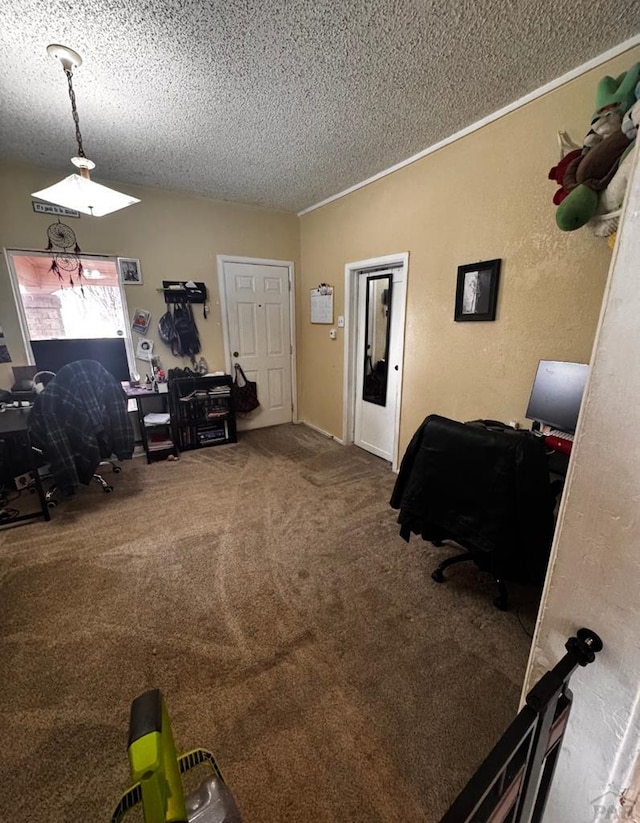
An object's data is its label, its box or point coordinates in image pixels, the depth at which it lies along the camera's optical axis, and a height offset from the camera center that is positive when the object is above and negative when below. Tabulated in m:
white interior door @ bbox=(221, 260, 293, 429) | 4.07 -0.09
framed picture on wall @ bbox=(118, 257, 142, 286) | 3.41 +0.52
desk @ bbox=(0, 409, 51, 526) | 2.32 -0.75
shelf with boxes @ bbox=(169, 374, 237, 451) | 3.72 -0.97
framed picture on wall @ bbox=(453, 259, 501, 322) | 2.26 +0.20
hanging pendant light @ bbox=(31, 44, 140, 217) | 1.73 +0.71
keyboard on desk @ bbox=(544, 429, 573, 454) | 1.80 -0.64
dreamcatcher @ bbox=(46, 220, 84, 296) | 3.11 +0.67
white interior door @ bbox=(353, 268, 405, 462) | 3.22 -0.36
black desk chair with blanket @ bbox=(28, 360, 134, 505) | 2.44 -0.74
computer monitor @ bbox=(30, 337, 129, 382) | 3.19 -0.27
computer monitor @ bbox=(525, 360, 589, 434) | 1.85 -0.41
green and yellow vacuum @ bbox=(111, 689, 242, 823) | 0.50 -0.68
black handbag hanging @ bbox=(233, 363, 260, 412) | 4.22 -0.88
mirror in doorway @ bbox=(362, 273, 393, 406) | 3.32 -0.16
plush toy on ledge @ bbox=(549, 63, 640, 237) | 1.43 +0.69
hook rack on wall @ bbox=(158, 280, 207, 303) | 3.66 +0.35
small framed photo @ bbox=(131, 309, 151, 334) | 3.57 +0.03
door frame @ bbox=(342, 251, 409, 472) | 3.04 -0.03
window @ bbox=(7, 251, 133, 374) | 3.11 +0.23
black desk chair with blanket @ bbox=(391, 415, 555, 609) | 1.44 -0.78
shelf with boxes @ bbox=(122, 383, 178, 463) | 3.41 -0.97
